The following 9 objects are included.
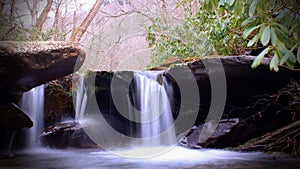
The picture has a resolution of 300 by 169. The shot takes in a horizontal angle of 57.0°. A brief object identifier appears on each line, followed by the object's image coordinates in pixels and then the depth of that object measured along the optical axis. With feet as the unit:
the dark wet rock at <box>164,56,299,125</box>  14.30
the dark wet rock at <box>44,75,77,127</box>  19.01
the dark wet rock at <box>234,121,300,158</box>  12.63
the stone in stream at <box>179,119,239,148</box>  14.89
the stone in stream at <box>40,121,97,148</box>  16.69
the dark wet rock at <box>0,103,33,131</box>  14.87
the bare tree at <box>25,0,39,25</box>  26.94
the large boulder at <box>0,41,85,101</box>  12.99
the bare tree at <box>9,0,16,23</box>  20.48
